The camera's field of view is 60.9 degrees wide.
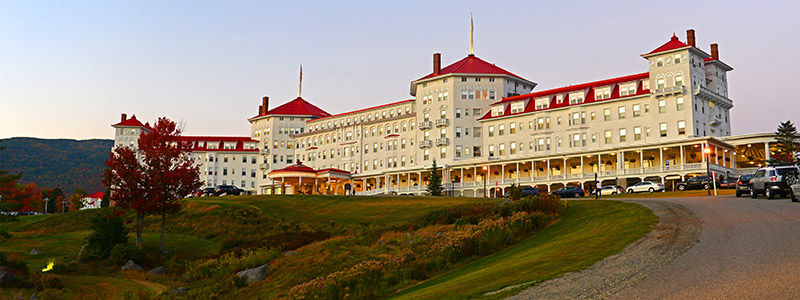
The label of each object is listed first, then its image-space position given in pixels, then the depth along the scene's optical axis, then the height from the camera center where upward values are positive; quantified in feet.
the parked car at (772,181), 127.13 +4.01
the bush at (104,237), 115.14 -6.46
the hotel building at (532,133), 289.94 +34.50
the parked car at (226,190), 290.54 +4.25
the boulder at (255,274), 83.92 -9.20
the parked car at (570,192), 223.38 +3.08
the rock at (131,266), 110.22 -10.78
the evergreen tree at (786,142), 270.67 +24.00
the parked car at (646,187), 229.04 +4.96
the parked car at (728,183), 213.05 +5.99
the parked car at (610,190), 230.07 +3.94
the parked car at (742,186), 144.05 +3.41
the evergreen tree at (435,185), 289.74 +6.71
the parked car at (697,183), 216.13 +6.01
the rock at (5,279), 82.58 -9.76
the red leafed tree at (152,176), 126.62 +4.33
